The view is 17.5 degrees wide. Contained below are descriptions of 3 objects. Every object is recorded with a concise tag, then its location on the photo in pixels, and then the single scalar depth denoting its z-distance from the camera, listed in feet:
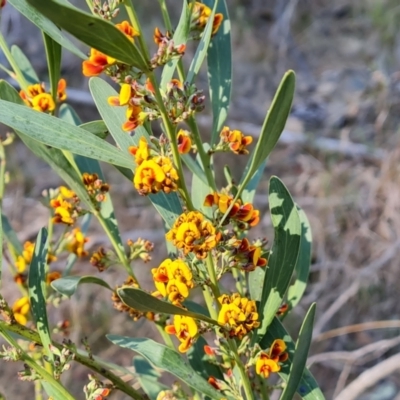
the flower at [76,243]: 2.33
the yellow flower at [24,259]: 2.34
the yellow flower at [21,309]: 2.24
